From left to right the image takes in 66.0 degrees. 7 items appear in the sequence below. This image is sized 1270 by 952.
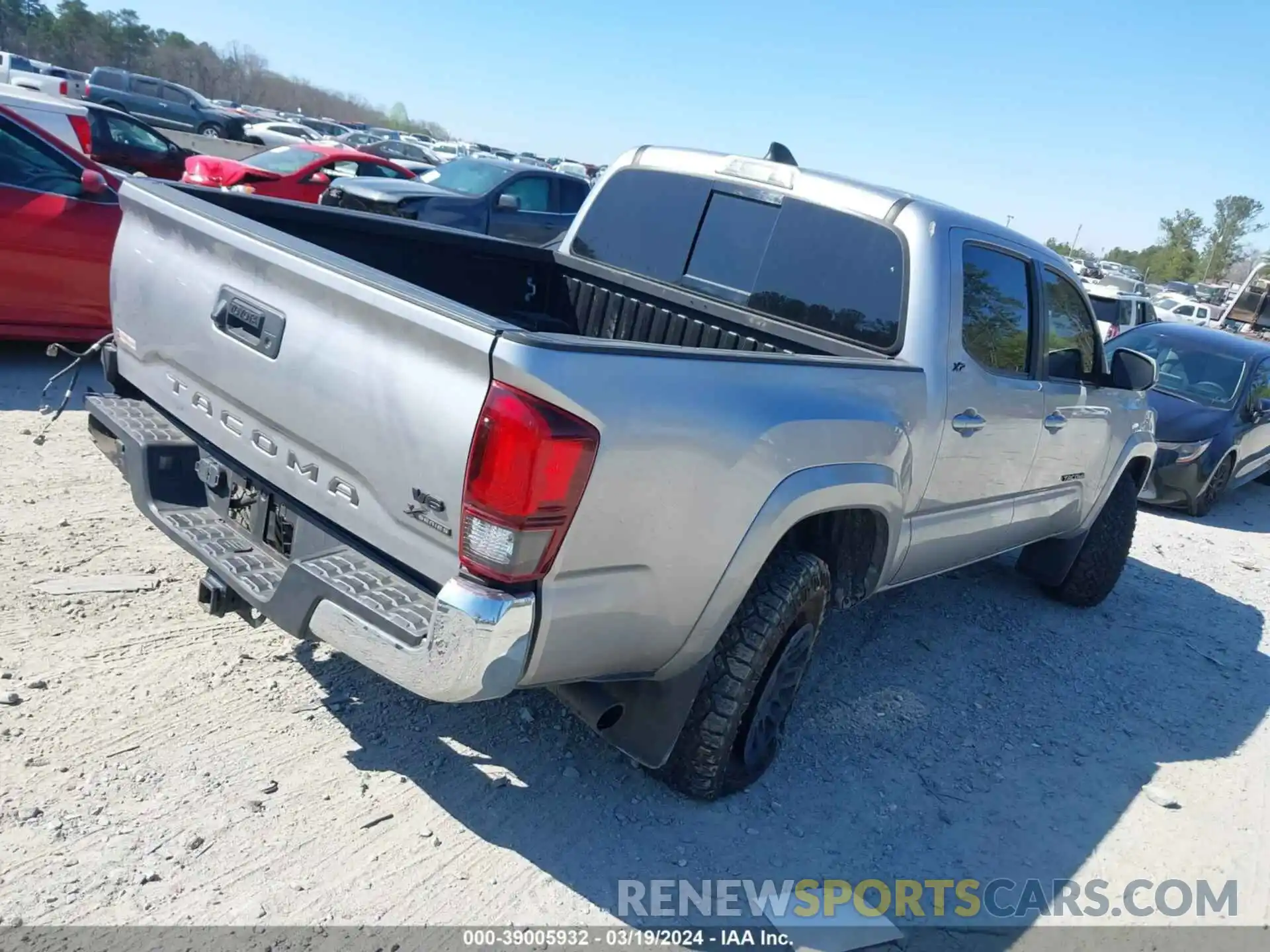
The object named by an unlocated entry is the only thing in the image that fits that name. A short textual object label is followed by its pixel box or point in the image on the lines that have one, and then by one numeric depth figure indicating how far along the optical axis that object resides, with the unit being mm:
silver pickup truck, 2295
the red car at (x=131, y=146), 15055
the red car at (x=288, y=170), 11953
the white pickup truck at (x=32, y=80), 22203
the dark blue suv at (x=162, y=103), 27516
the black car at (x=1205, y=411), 8500
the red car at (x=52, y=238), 5875
